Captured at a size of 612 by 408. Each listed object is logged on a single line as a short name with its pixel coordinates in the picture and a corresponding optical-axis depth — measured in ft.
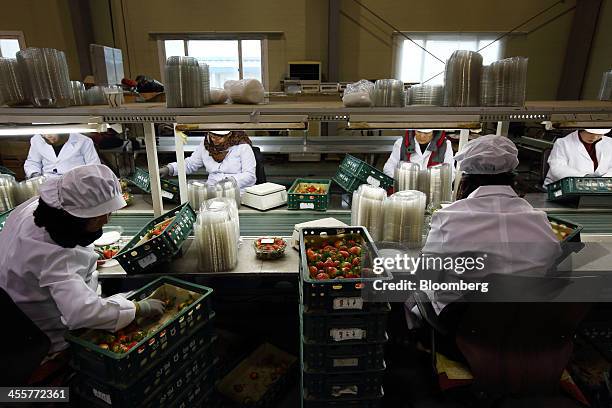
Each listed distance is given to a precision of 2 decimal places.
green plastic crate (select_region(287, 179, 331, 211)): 9.99
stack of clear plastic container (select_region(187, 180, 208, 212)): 9.36
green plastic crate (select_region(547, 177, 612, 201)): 9.96
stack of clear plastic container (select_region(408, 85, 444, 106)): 8.30
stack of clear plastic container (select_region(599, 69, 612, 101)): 9.00
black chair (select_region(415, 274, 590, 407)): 5.01
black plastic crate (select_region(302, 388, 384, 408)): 6.59
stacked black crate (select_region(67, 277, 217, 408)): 5.49
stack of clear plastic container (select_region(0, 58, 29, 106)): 7.22
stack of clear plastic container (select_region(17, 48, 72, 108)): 7.02
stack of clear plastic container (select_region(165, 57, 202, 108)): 7.21
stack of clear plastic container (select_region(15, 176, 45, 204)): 9.70
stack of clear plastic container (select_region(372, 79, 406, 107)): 7.92
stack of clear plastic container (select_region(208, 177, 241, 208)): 9.43
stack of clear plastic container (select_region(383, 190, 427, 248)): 7.89
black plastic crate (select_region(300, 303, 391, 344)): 6.02
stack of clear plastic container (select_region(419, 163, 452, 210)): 9.61
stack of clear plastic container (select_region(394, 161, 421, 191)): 9.63
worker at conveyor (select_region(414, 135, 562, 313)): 6.20
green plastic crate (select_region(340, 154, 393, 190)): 10.08
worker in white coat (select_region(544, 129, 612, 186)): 13.05
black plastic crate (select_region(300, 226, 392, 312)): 5.78
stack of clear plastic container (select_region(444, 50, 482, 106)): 7.30
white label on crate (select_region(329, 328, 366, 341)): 6.07
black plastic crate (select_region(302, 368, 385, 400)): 6.44
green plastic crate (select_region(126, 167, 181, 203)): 10.51
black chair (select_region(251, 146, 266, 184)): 14.12
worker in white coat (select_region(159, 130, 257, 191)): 13.97
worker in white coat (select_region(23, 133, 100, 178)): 14.73
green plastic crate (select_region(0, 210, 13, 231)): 8.17
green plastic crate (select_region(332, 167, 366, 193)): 10.62
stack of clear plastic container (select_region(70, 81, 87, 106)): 8.27
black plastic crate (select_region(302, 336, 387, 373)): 6.23
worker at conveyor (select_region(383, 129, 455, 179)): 13.84
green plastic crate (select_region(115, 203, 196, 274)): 6.83
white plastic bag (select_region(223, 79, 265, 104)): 8.07
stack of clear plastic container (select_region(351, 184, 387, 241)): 8.07
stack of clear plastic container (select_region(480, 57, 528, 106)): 7.35
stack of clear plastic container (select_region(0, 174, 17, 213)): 9.43
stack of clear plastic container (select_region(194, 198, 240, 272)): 7.11
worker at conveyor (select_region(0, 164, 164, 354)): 5.69
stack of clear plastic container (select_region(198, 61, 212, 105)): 7.59
